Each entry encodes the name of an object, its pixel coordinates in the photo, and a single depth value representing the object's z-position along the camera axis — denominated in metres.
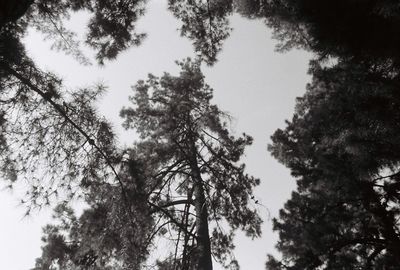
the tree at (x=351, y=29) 4.48
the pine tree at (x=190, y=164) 8.81
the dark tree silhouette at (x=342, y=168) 6.13
